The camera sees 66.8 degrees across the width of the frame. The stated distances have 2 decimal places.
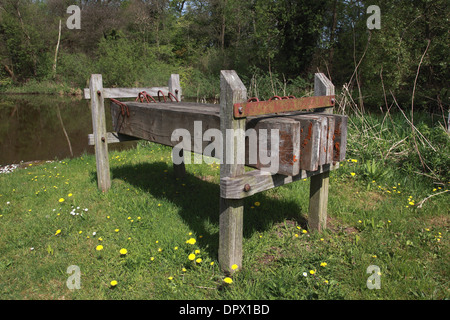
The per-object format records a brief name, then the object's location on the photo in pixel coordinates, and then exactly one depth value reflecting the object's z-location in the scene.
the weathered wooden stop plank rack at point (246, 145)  2.06
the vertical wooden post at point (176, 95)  4.36
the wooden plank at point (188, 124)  2.08
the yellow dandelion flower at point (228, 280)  2.12
